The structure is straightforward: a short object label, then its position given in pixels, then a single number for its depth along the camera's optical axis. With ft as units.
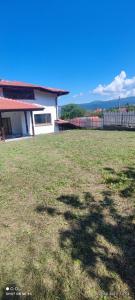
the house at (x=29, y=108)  41.14
